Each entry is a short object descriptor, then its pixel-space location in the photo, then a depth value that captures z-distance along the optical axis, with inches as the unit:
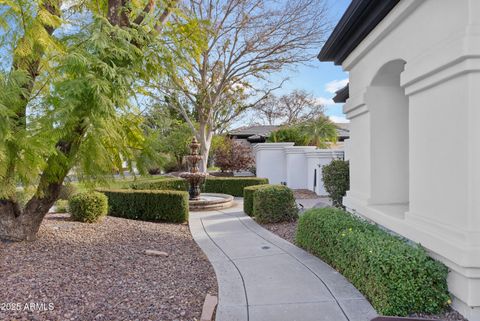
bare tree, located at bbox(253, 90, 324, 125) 1491.1
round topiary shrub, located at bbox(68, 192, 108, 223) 294.5
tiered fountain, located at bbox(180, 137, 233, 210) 490.0
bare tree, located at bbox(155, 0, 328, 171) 705.6
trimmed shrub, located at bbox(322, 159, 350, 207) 307.7
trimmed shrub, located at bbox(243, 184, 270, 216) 394.3
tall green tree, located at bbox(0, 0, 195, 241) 161.8
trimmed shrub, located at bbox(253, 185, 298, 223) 336.8
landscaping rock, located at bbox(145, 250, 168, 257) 223.1
